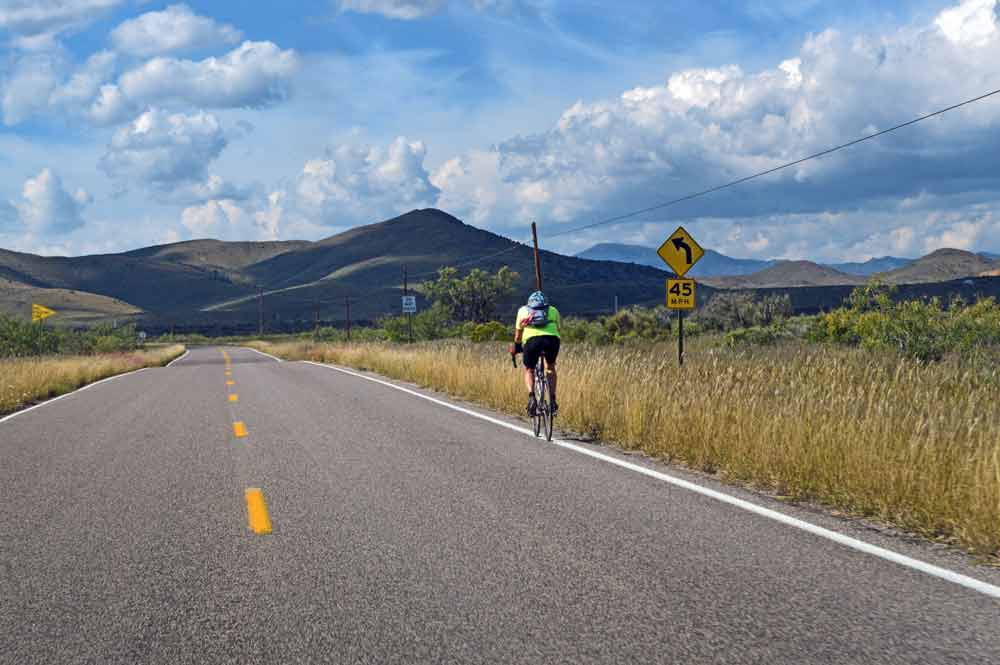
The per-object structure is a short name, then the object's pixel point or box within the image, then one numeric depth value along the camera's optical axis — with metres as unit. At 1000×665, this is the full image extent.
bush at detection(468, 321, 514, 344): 66.19
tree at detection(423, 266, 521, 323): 107.00
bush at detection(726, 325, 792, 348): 34.00
